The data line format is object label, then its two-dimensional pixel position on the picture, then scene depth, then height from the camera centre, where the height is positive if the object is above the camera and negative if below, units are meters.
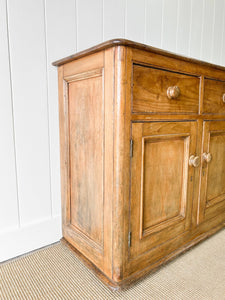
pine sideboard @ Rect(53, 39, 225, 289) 0.74 -0.13
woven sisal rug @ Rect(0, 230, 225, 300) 0.79 -0.60
